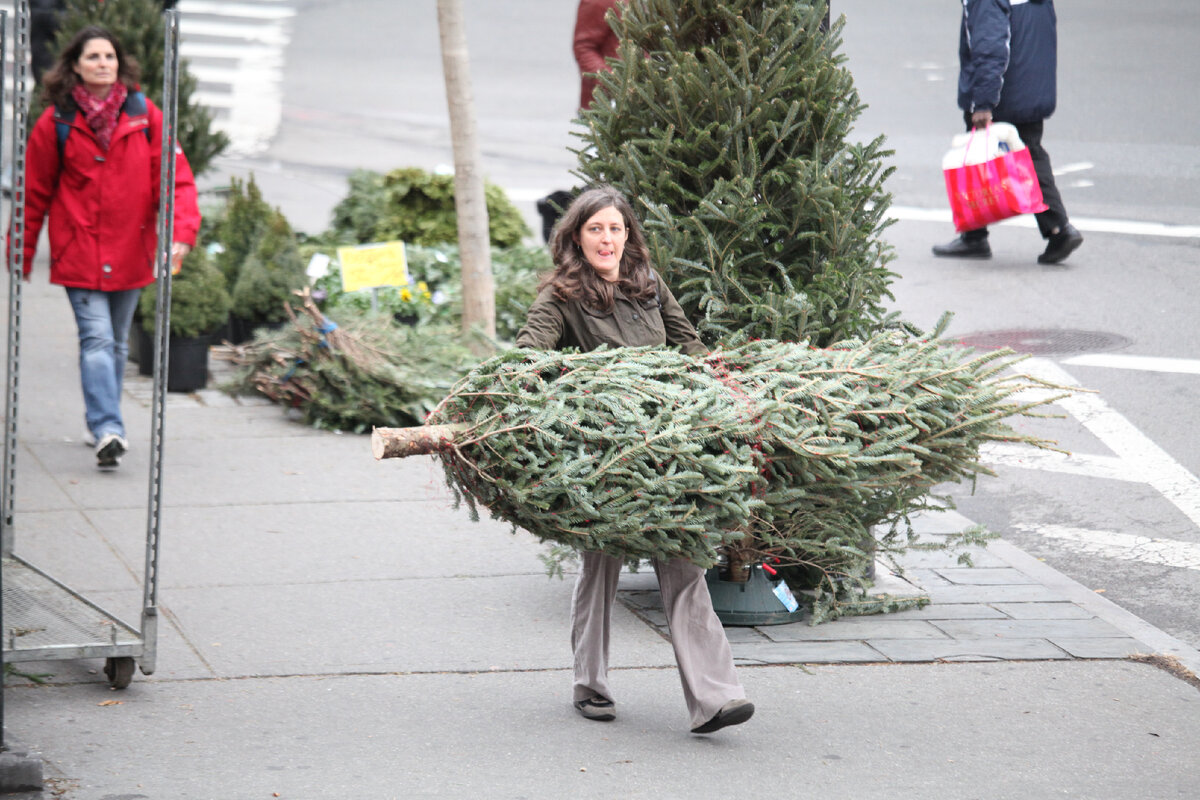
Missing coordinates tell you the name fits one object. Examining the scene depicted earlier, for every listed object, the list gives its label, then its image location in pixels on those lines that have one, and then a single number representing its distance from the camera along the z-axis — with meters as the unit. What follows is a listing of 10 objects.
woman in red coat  14.17
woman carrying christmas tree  8.85
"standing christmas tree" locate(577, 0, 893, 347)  10.86
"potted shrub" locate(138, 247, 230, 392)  17.11
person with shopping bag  21.53
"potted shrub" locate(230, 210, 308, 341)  18.28
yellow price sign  17.52
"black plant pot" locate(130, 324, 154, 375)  17.84
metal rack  8.80
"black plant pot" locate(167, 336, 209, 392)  17.31
